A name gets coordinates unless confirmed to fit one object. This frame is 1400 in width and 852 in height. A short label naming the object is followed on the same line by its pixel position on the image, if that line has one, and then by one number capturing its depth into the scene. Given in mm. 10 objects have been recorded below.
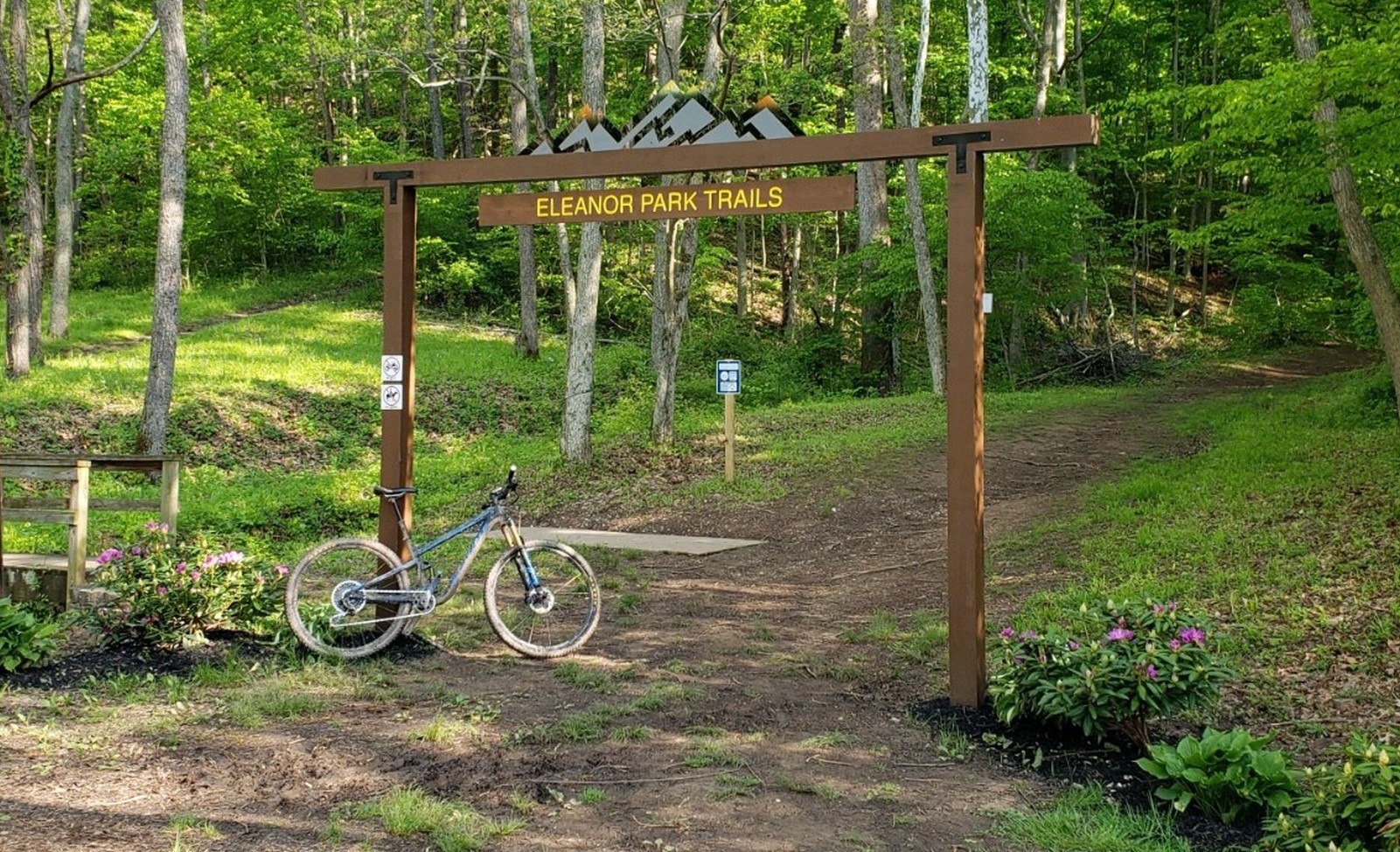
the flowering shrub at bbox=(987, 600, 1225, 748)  4391
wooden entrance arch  5129
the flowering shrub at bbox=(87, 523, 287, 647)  5797
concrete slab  9773
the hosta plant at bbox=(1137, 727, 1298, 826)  3801
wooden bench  6484
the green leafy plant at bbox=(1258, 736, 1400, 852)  3277
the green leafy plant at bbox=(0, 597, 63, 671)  5336
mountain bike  5895
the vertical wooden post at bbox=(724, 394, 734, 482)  11930
